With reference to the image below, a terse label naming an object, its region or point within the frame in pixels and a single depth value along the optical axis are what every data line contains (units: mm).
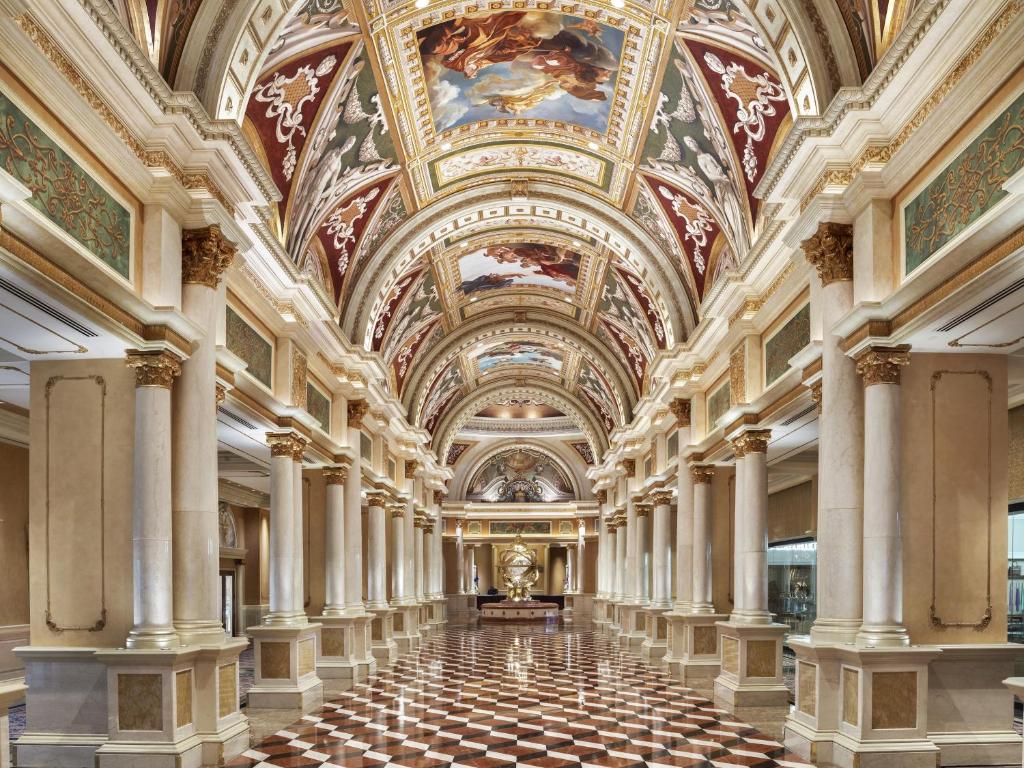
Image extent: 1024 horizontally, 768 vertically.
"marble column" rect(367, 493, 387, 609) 21016
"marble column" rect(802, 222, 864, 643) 8875
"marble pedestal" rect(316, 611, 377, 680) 16125
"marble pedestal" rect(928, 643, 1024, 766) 8352
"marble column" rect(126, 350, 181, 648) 8484
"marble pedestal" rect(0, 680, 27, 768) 5664
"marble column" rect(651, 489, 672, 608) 20438
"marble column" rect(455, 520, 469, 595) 47562
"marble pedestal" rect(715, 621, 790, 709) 12742
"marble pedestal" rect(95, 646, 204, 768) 8188
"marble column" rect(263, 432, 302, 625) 13672
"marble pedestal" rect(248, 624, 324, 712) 12867
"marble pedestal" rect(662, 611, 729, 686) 15922
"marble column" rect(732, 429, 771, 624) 13133
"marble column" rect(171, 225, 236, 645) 9016
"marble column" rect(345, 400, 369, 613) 17641
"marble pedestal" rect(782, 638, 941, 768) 8109
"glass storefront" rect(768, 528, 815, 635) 21177
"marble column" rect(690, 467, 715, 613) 16344
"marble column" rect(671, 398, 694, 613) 17078
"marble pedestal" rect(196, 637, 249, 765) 8859
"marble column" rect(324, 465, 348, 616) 16719
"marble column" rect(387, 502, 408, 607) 24891
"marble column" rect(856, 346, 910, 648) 8359
